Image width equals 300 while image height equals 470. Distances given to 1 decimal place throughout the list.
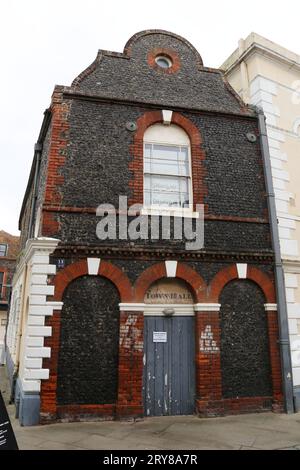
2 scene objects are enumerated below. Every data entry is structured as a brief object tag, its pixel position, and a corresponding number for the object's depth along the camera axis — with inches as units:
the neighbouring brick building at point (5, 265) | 1149.1
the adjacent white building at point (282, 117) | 383.6
